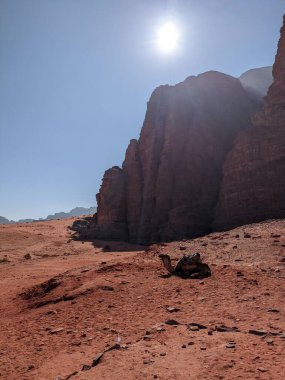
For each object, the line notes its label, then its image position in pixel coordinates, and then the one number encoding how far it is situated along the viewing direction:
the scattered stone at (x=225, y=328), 7.59
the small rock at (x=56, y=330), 9.19
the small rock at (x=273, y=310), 8.84
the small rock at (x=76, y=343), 8.10
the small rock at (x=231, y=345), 6.46
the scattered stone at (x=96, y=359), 6.58
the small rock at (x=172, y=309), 9.73
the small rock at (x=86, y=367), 6.42
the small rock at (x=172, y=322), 8.46
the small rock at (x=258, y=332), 7.13
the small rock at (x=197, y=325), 7.97
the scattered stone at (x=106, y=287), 12.18
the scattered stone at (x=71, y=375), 6.20
